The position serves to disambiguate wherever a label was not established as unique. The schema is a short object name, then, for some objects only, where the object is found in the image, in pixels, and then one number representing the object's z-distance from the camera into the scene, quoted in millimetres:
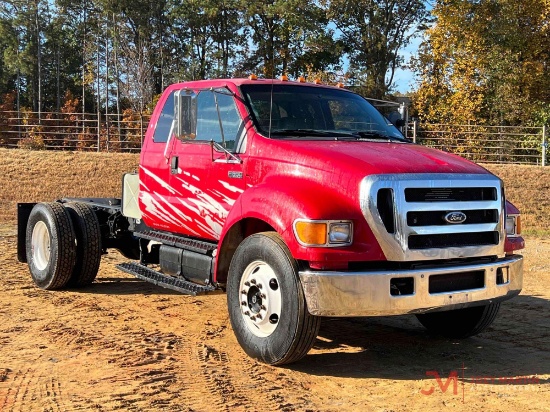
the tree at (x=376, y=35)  37844
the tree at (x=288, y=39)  36938
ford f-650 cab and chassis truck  4848
